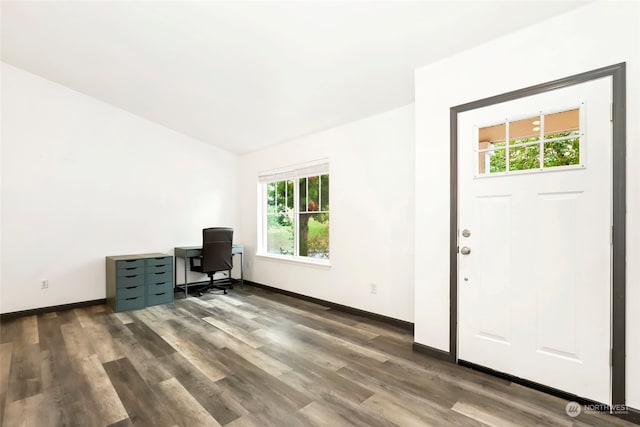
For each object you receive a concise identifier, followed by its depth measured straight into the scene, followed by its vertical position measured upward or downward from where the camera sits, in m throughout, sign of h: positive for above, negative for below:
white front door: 1.94 -0.20
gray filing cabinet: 4.03 -0.94
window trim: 4.41 +0.22
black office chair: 4.83 -0.68
